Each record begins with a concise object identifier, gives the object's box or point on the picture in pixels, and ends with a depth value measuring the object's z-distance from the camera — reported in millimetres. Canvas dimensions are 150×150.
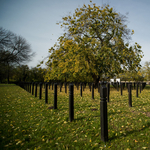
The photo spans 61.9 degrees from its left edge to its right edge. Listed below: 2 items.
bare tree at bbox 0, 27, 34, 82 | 28581
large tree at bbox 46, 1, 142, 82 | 16484
